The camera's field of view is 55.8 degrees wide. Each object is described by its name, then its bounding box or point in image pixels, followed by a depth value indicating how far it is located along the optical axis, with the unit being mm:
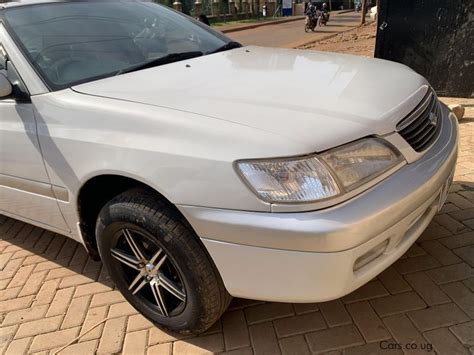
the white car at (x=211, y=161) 1727
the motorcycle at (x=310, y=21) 21625
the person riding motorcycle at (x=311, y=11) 21625
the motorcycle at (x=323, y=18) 23878
